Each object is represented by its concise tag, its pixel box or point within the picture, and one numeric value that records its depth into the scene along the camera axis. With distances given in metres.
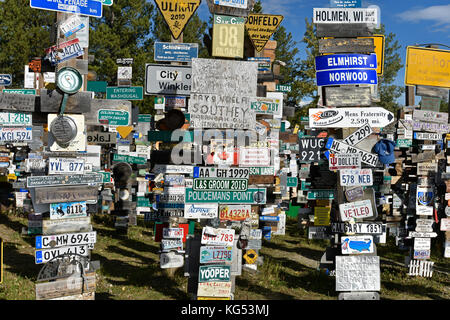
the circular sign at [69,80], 5.95
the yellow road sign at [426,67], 10.73
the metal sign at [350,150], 7.00
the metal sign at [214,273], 6.73
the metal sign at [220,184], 6.64
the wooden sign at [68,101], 6.04
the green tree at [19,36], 31.64
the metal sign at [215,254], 6.80
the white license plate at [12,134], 6.54
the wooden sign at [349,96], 7.09
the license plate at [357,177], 6.97
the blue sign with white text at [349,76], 7.02
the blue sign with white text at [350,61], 7.05
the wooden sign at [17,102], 6.04
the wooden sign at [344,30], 7.21
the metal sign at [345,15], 7.18
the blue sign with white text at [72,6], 5.78
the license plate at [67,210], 6.08
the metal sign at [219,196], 6.67
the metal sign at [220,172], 6.72
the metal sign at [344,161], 6.99
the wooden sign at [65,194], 5.94
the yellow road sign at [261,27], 10.93
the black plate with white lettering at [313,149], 7.35
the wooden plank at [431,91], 10.88
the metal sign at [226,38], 7.12
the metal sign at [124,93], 11.59
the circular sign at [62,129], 5.99
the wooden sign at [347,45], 7.14
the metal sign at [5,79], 13.03
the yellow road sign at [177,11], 8.13
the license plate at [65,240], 5.93
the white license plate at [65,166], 6.01
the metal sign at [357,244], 6.84
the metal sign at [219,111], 6.51
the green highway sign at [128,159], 13.40
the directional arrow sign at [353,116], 7.02
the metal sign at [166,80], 8.02
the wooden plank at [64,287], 5.61
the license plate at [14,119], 6.05
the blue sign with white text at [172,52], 8.48
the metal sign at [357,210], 6.94
